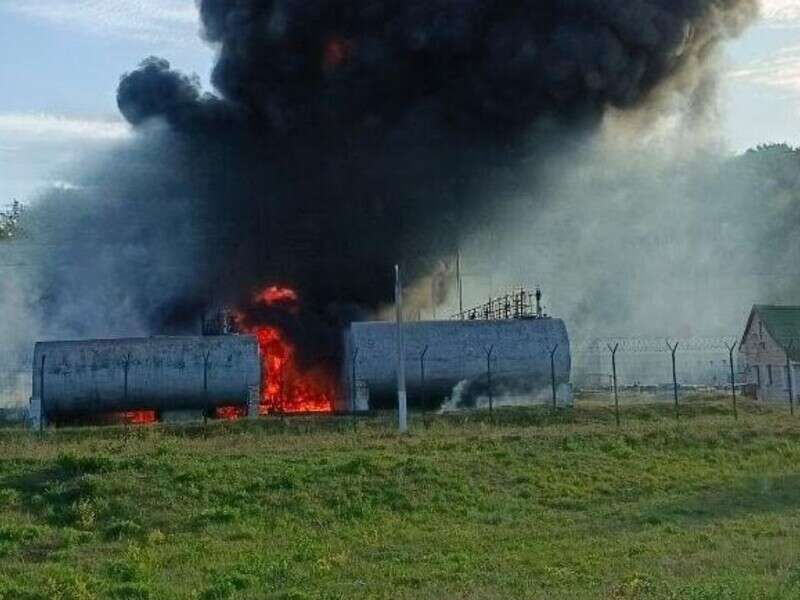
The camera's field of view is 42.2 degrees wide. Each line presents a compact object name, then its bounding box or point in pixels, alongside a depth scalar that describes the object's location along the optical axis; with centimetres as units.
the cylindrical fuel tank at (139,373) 3928
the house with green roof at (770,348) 4694
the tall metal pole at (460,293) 5854
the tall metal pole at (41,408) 3859
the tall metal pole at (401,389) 3077
